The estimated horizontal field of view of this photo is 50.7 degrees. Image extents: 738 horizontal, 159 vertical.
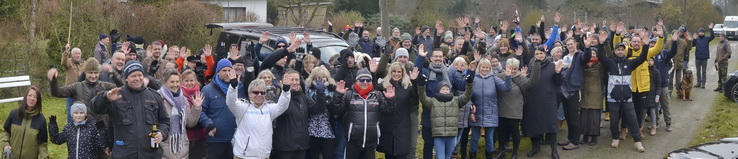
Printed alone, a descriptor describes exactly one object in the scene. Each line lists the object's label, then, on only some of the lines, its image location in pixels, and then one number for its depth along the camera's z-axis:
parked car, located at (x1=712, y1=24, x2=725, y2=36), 43.68
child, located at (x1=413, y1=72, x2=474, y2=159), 8.84
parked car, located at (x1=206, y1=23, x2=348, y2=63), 13.78
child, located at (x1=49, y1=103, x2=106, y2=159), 7.54
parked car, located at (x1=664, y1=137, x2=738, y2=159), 7.45
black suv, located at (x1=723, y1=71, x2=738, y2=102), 15.21
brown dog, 14.92
